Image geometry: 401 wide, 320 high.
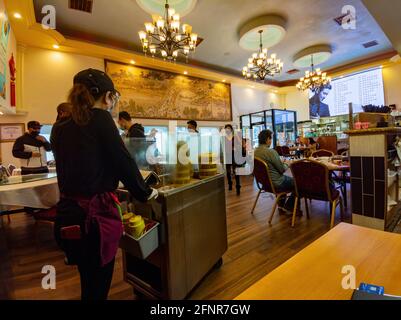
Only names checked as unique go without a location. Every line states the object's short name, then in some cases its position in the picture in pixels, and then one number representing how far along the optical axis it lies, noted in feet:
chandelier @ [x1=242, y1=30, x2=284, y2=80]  18.41
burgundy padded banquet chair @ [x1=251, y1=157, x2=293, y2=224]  9.54
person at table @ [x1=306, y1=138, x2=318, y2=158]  14.58
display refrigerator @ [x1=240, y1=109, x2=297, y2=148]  30.07
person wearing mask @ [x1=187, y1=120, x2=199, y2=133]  13.01
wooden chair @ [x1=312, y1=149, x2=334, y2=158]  14.33
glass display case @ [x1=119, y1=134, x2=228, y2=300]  4.45
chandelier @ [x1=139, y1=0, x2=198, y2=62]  12.69
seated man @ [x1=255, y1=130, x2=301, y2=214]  9.64
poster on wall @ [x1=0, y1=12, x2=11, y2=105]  10.64
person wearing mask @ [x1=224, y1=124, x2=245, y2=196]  15.81
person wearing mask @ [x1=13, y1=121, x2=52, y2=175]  10.37
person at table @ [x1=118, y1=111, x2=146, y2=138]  7.96
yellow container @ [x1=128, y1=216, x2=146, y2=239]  3.92
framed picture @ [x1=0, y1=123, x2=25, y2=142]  15.01
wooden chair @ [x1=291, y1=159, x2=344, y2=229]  8.09
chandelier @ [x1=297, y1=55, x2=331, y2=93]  23.22
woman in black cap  3.06
